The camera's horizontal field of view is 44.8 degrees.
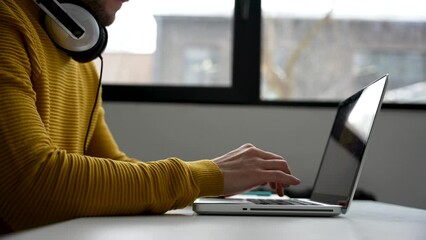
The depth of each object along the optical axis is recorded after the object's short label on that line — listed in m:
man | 0.76
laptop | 0.88
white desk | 0.61
